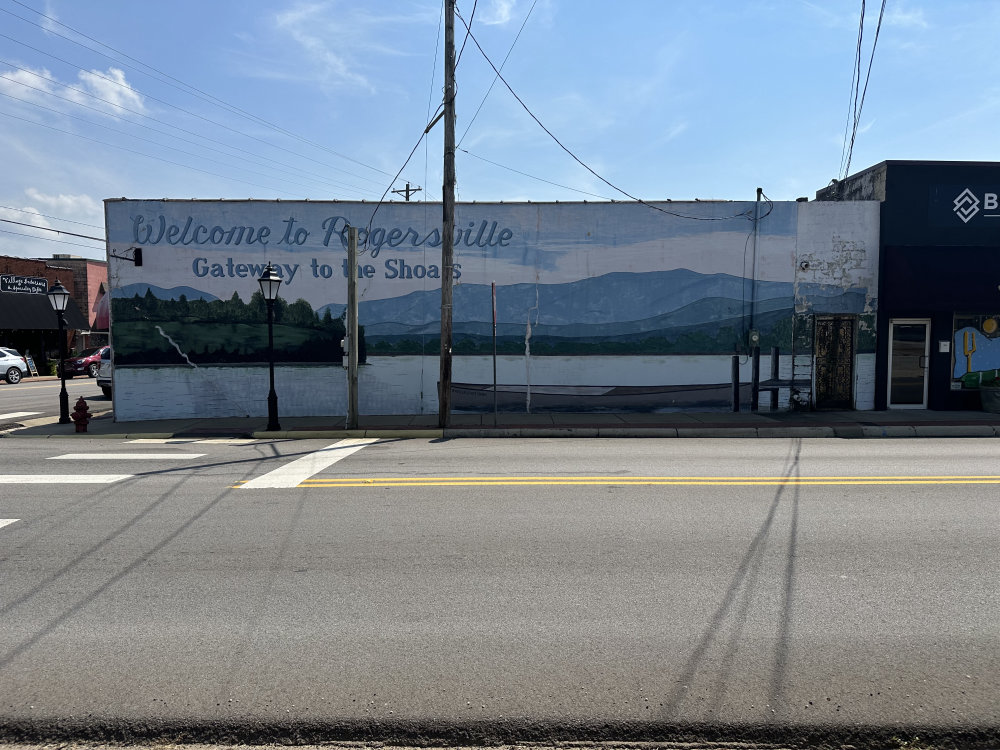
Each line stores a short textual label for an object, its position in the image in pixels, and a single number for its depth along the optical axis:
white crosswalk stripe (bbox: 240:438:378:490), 8.49
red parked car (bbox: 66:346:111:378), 32.88
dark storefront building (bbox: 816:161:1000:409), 15.95
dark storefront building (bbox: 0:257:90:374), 32.47
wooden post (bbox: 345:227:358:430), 13.57
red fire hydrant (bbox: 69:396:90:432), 14.18
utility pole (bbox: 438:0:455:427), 13.84
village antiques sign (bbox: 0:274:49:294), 32.66
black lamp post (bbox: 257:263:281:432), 13.65
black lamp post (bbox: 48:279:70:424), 15.38
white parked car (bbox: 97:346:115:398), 21.14
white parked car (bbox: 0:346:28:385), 28.27
